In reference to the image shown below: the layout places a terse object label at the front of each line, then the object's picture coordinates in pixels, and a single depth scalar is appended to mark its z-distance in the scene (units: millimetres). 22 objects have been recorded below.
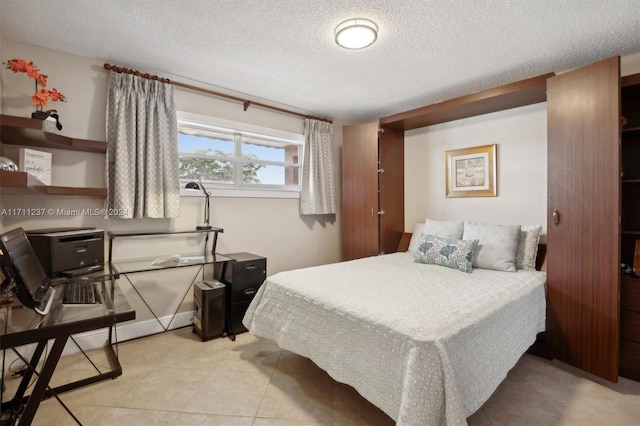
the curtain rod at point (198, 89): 2494
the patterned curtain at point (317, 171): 3729
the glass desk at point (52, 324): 1149
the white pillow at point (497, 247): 2547
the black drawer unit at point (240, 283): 2729
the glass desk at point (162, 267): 2307
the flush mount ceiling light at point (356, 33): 1931
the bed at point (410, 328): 1288
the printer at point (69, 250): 1910
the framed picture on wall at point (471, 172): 3166
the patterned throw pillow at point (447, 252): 2562
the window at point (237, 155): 3047
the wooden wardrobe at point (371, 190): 3652
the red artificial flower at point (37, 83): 1866
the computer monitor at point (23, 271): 1314
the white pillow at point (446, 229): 2979
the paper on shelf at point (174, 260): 2449
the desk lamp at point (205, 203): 2809
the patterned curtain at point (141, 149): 2465
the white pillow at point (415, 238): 3342
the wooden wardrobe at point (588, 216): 2039
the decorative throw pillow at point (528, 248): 2592
